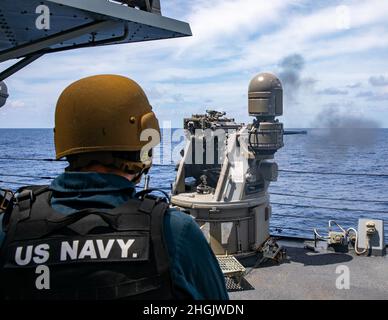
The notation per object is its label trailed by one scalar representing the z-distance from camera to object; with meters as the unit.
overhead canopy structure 3.39
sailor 1.44
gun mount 7.96
